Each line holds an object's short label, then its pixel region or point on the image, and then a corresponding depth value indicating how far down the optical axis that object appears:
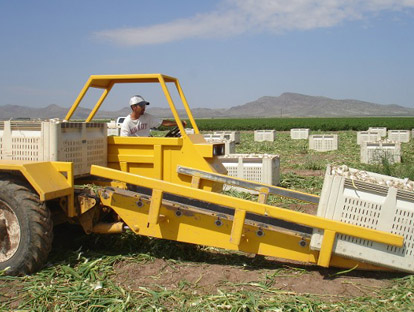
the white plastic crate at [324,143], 21.14
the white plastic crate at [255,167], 10.07
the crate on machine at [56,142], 4.94
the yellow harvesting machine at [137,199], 4.49
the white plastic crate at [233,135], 21.08
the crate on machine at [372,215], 4.28
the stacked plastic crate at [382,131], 30.48
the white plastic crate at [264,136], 28.02
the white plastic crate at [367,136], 21.97
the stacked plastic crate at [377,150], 15.32
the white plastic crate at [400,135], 25.08
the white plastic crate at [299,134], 29.40
